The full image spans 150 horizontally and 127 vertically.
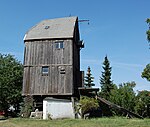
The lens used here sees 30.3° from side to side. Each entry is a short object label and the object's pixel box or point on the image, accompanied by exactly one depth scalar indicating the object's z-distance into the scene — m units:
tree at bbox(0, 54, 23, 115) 39.50
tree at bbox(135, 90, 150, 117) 40.34
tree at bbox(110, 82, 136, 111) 43.19
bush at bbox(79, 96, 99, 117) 32.03
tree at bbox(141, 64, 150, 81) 27.88
